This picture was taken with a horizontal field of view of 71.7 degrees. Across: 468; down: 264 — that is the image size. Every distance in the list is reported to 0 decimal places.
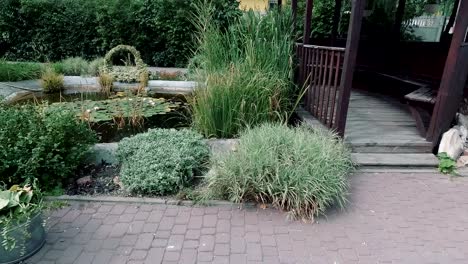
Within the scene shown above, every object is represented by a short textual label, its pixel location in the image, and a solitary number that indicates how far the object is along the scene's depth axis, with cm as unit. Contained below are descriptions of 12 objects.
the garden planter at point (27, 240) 207
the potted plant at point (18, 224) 202
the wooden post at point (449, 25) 593
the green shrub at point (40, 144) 269
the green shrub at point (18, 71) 646
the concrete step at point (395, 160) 364
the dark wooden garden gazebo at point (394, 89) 352
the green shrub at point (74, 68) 721
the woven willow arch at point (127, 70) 656
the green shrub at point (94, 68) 713
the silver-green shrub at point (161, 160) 295
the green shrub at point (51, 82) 611
